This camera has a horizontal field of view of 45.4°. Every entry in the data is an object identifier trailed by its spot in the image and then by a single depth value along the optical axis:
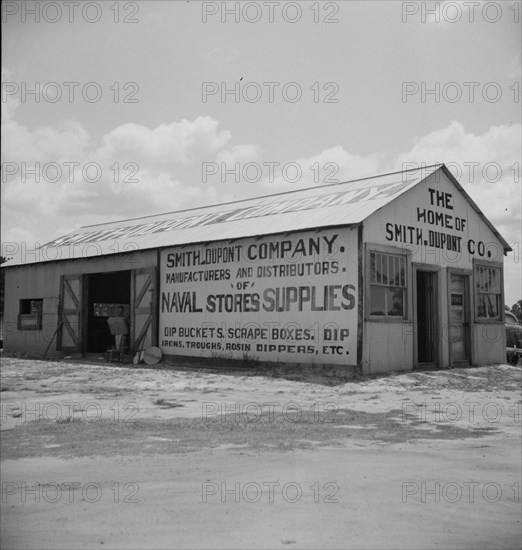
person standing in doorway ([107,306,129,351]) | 20.12
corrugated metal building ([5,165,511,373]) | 15.36
